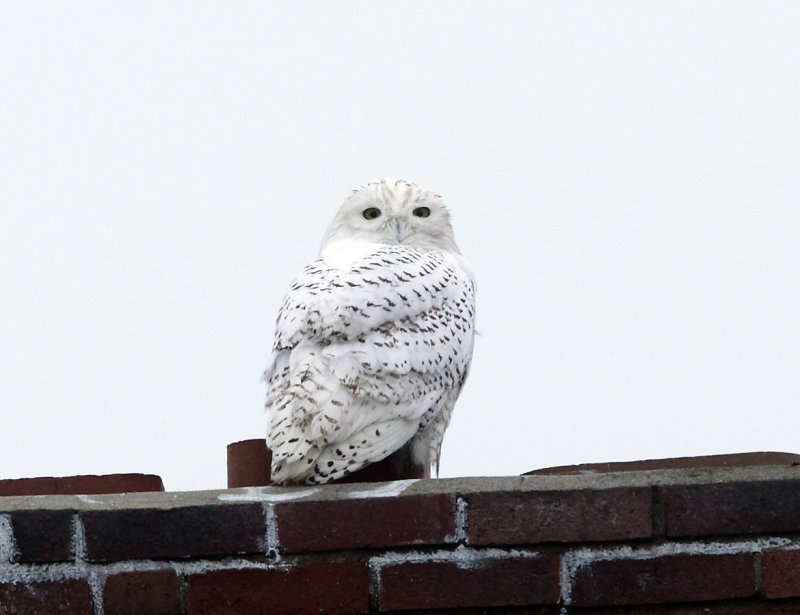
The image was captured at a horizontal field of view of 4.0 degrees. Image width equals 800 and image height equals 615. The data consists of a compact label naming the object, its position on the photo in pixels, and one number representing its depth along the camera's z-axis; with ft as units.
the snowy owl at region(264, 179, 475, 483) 43.29
